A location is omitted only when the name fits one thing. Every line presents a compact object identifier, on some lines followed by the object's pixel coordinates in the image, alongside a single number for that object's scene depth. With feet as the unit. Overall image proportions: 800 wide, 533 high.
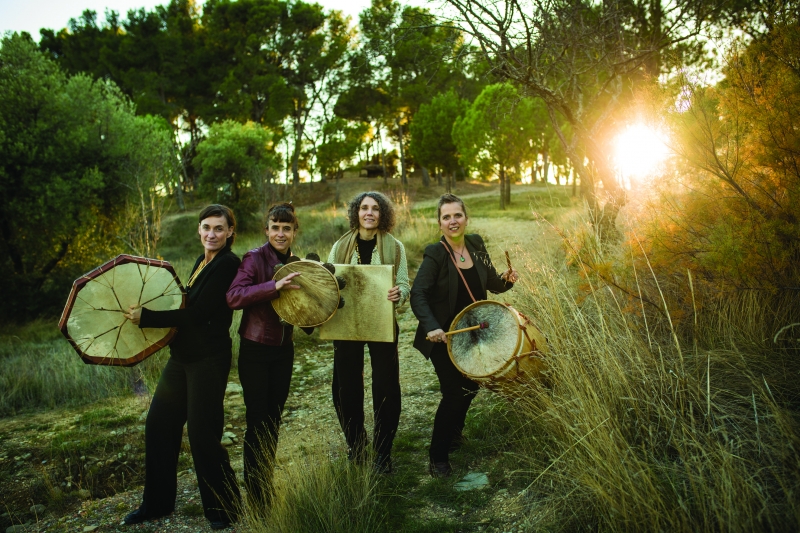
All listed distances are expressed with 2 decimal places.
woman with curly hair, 10.82
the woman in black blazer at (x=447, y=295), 10.61
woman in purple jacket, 9.47
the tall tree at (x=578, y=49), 23.35
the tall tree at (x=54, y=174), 38.86
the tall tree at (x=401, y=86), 100.74
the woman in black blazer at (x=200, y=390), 9.48
